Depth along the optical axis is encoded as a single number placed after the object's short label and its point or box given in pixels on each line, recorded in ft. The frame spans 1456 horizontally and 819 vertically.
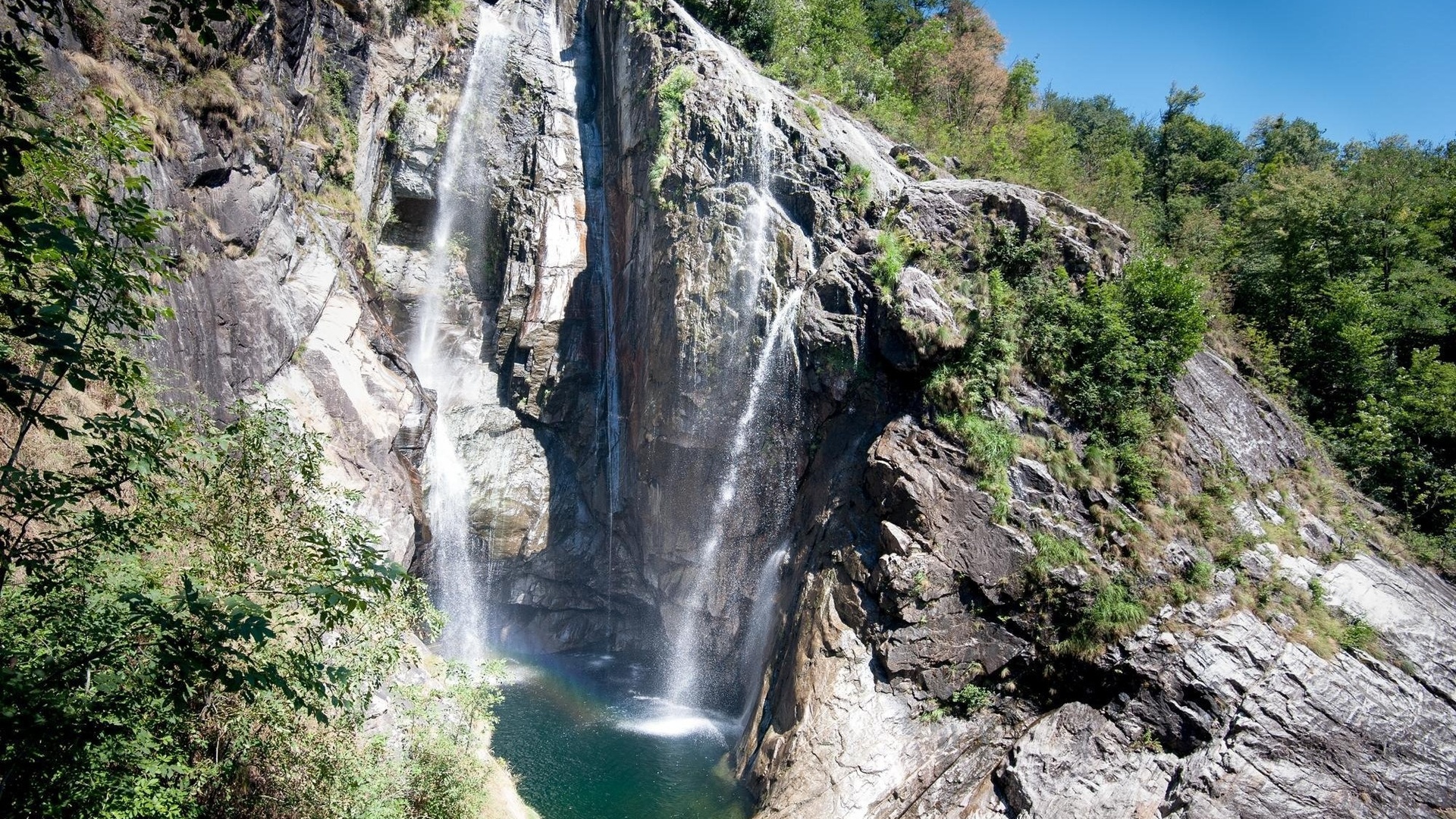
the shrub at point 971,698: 44.86
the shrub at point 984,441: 49.85
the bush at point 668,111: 64.80
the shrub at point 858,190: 63.82
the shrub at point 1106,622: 44.21
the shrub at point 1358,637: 43.80
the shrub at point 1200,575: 46.01
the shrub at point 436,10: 75.36
